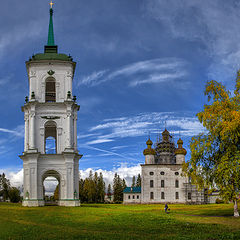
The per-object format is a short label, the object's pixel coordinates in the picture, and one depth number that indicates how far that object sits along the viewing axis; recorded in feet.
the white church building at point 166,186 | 242.91
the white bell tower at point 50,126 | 118.53
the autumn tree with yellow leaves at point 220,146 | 75.32
